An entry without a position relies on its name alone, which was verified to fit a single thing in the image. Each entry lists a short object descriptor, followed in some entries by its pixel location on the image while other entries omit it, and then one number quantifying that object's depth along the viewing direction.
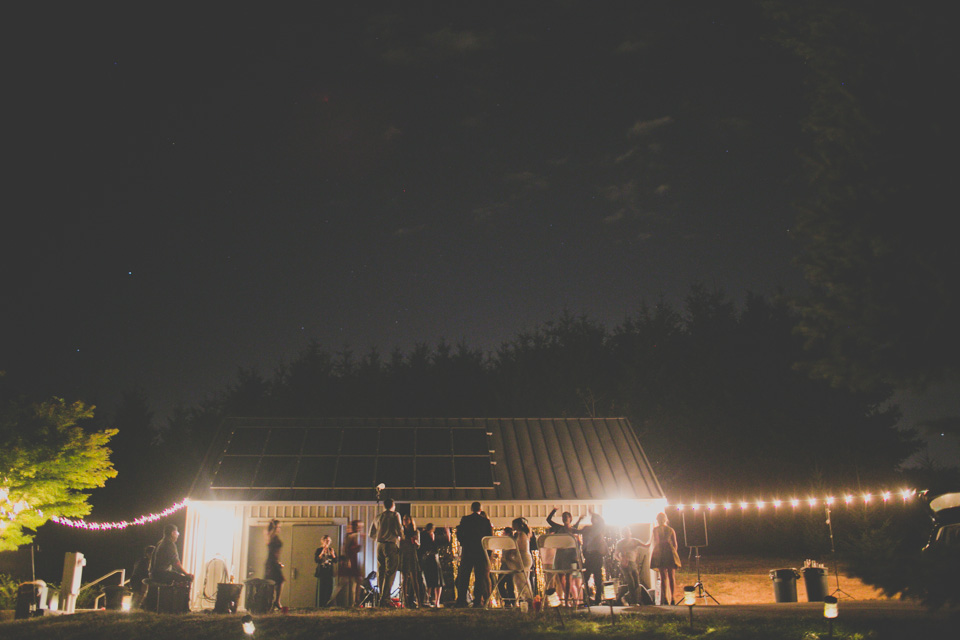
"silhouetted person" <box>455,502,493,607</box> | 10.80
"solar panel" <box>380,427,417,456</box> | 14.91
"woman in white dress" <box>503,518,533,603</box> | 10.45
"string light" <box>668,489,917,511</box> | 12.77
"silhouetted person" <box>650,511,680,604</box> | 11.14
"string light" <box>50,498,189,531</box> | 13.86
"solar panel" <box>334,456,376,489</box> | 13.98
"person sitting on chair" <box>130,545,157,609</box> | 11.63
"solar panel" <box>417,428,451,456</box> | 14.94
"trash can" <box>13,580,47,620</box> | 10.87
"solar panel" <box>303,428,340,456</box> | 14.82
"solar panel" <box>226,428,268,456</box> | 14.74
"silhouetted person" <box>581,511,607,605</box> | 11.30
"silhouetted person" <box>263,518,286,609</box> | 10.95
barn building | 13.34
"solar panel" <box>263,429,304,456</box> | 14.80
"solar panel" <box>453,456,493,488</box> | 14.16
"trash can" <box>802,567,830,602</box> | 11.26
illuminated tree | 12.95
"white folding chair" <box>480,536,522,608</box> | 10.11
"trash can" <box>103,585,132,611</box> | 11.93
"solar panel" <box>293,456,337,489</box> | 13.94
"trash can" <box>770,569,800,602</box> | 11.67
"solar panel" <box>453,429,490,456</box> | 14.97
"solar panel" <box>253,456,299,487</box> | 13.87
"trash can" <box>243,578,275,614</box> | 10.62
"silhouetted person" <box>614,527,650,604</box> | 11.77
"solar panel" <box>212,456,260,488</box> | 13.80
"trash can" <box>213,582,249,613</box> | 10.74
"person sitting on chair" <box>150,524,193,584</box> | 10.72
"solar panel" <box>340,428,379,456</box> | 14.87
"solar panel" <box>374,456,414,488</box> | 14.06
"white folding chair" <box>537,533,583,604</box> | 10.05
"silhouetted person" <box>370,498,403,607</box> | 10.73
